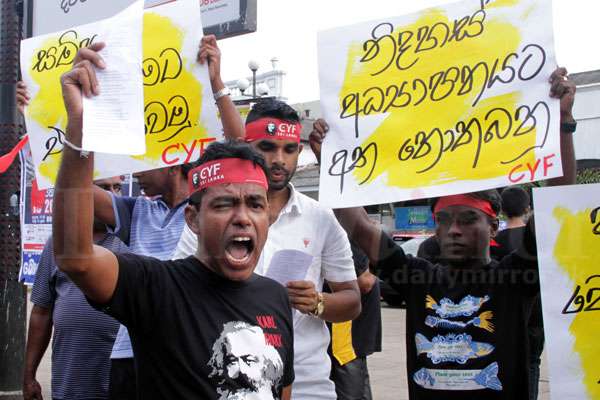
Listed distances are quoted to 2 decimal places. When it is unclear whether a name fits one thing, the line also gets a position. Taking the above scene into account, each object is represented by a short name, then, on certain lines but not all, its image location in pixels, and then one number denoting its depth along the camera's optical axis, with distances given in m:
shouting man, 1.97
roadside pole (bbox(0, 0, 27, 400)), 5.10
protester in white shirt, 2.85
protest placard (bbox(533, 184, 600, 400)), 2.73
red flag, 4.34
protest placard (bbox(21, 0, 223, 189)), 3.28
